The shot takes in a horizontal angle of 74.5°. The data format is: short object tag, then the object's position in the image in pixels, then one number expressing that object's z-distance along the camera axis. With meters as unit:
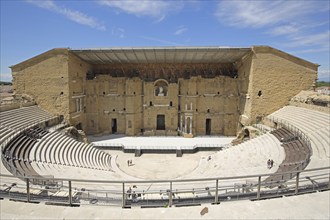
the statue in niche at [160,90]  31.82
